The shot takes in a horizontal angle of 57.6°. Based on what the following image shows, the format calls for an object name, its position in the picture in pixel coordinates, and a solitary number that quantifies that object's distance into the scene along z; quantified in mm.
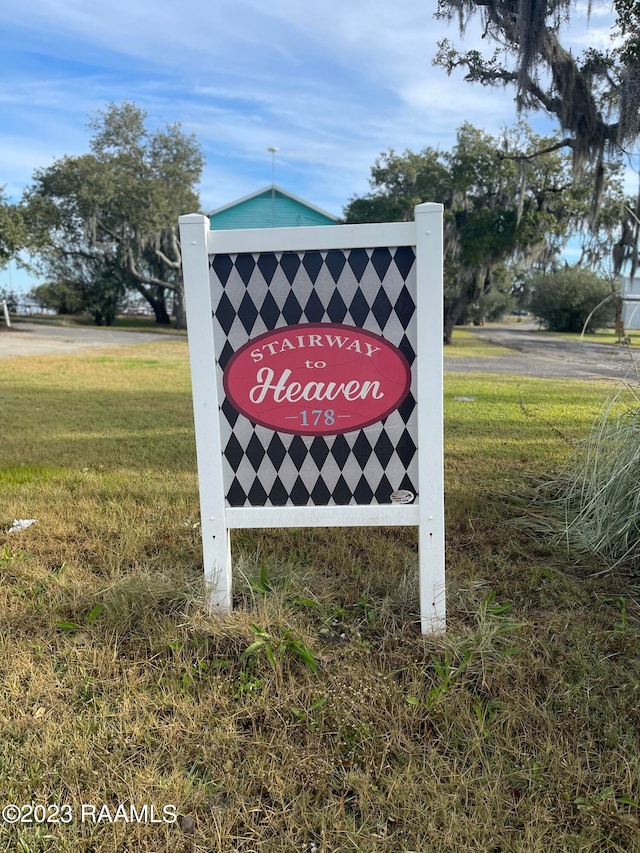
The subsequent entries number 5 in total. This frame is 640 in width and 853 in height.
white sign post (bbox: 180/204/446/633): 2264
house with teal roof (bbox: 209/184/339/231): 24547
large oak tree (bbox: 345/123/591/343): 19000
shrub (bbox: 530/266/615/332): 30672
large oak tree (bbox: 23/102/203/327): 26328
